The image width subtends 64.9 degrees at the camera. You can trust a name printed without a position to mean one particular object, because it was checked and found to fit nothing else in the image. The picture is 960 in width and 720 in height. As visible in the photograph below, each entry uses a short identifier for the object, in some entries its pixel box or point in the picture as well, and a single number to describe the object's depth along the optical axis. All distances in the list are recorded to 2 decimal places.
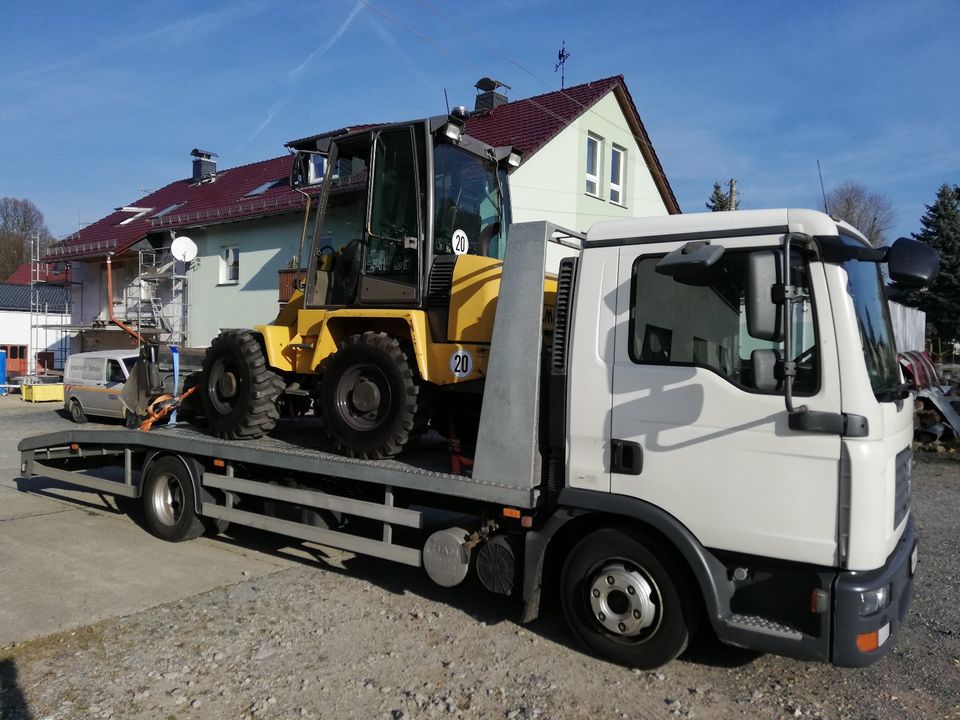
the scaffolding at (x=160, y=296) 22.88
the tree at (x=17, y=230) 63.38
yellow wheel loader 5.11
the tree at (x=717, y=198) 46.12
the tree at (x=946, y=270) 26.38
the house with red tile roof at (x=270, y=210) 18.36
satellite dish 14.90
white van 16.22
